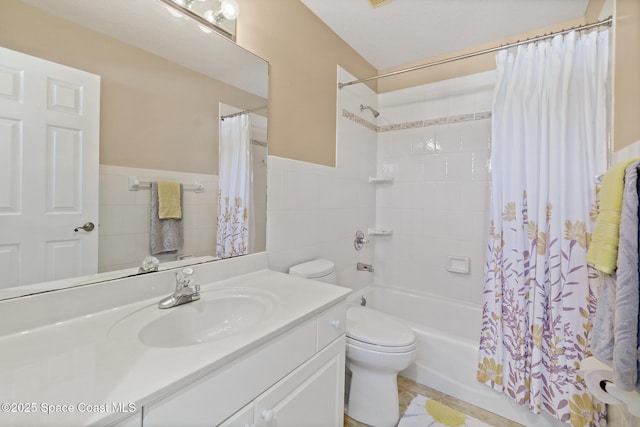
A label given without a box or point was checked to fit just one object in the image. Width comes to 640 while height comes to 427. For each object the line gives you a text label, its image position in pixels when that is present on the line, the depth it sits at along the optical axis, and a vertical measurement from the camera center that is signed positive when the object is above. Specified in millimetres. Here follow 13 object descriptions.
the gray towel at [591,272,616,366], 795 -313
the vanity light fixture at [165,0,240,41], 1155 +863
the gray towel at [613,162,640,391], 682 -203
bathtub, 1604 -878
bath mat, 1514 -1143
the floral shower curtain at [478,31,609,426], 1428 -27
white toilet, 1383 -748
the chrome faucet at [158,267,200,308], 956 -299
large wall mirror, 782 +253
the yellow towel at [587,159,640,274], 791 -19
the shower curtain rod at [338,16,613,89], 1325 +967
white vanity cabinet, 619 -498
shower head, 2289 +871
